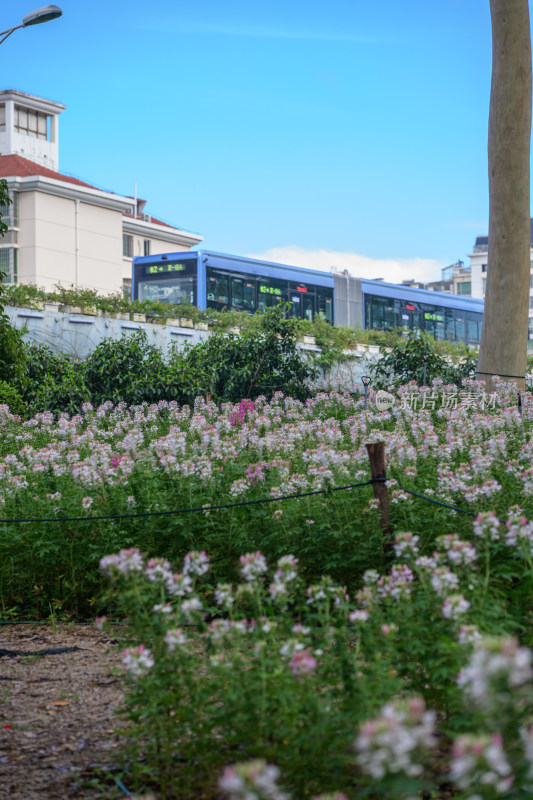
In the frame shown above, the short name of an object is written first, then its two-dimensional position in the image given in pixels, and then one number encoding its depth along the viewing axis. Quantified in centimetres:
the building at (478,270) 11088
